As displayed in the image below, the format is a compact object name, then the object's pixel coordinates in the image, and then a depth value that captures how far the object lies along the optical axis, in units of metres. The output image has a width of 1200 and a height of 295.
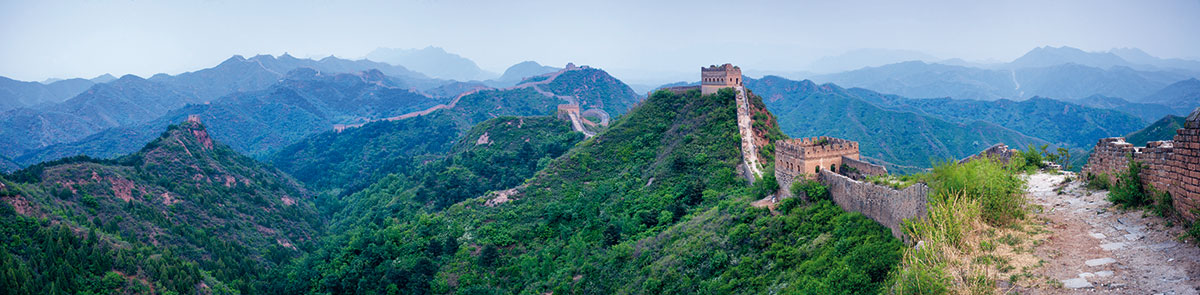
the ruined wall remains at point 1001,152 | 17.84
